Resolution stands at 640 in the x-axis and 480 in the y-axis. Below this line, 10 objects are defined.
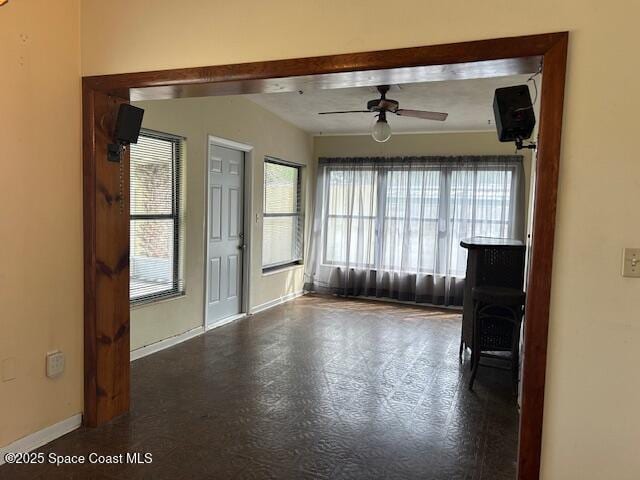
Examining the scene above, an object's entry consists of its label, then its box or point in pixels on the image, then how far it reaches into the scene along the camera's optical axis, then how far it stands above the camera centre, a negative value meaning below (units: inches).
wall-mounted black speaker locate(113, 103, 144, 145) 102.3 +18.3
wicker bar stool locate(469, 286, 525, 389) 137.0 -34.6
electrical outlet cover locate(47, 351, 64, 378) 101.0 -36.2
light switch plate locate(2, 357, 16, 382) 92.4 -34.4
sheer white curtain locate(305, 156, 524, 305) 243.6 -3.4
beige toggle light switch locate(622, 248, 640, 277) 68.8 -6.2
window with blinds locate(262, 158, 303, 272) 244.1 -3.8
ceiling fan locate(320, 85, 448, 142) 174.2 +38.9
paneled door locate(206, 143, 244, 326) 195.9 -11.8
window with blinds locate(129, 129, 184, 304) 158.7 -4.7
